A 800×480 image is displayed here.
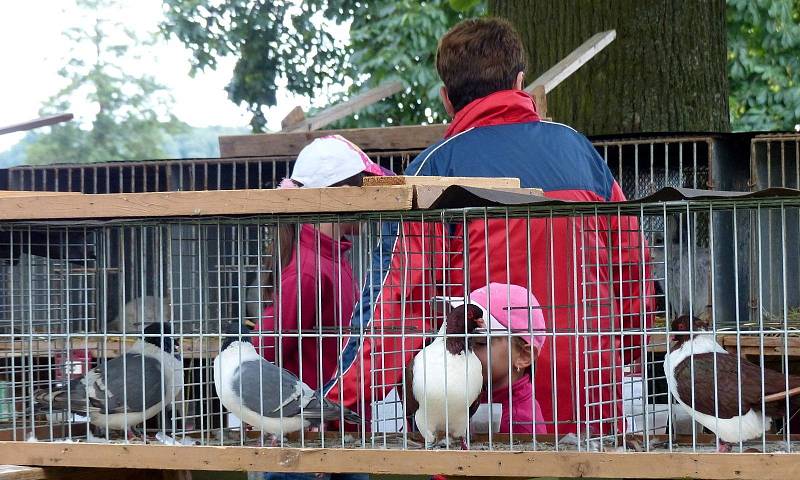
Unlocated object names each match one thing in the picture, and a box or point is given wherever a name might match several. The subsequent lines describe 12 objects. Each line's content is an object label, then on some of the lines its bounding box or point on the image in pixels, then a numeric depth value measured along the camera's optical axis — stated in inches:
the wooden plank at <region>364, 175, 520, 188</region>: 225.1
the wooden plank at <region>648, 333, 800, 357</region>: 344.5
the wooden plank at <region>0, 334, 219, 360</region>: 285.3
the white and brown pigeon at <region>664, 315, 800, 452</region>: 243.5
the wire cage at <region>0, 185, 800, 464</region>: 246.8
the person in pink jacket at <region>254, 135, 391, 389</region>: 319.3
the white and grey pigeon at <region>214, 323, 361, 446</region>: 262.7
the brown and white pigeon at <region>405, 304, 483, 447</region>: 249.0
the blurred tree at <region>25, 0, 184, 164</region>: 2736.2
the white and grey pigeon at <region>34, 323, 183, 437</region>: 274.8
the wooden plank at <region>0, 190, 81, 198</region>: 258.5
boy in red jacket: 267.0
